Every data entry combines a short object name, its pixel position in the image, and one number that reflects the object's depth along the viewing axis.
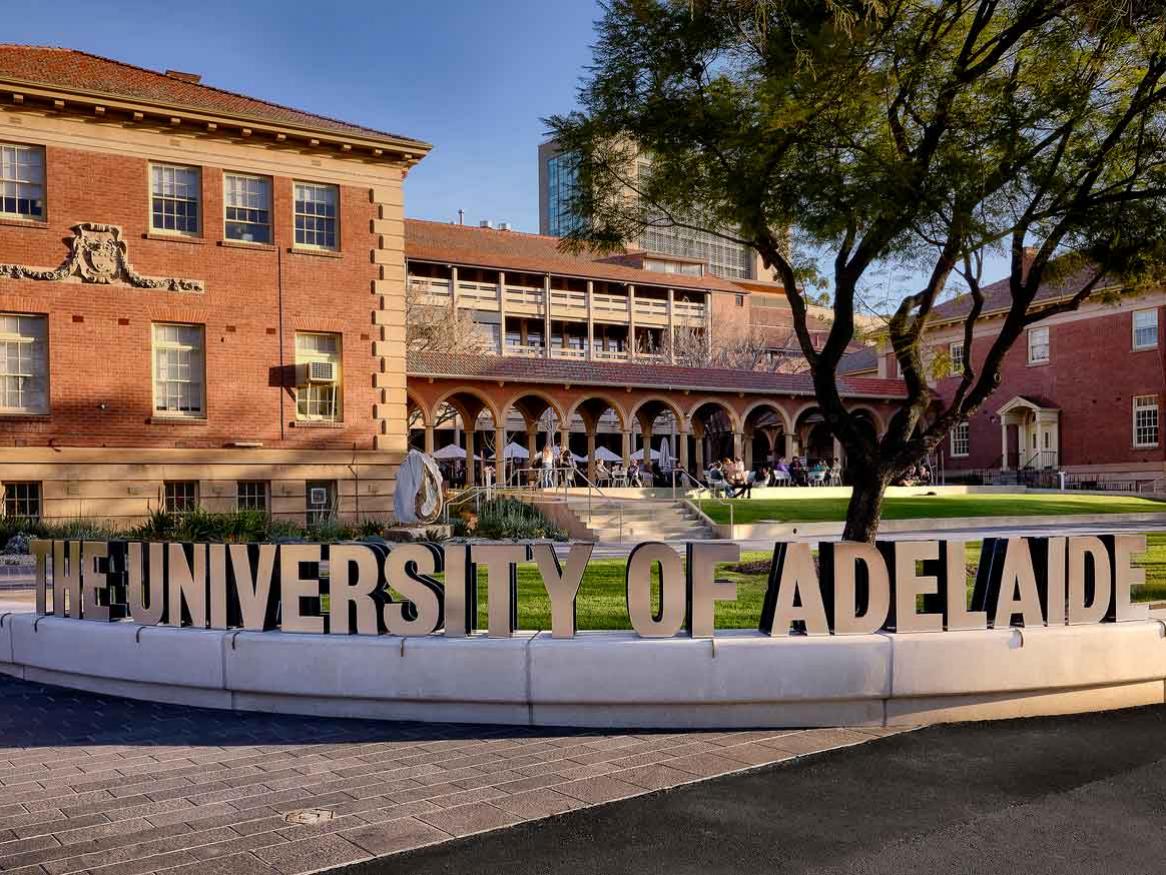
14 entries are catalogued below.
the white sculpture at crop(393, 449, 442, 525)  19.84
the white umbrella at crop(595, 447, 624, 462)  48.16
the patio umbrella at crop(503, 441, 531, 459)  46.28
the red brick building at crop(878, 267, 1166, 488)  44.00
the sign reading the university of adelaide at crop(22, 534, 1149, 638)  7.42
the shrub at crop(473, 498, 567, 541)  23.58
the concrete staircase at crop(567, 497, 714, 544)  25.08
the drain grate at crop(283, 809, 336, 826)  5.21
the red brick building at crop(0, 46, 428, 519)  22.03
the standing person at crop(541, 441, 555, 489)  34.03
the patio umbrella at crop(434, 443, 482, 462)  43.47
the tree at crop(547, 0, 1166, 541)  11.72
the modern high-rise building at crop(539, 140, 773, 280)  108.56
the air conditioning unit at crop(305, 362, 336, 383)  24.28
